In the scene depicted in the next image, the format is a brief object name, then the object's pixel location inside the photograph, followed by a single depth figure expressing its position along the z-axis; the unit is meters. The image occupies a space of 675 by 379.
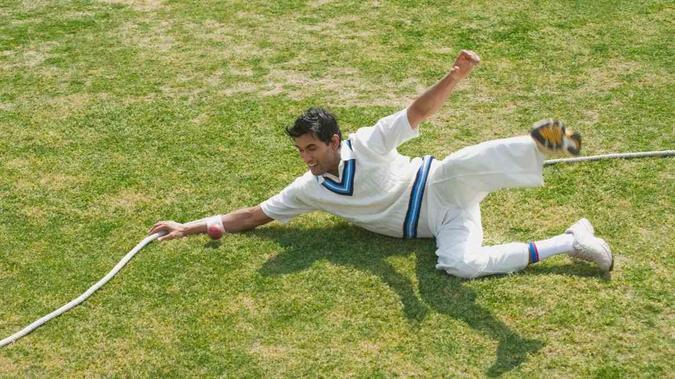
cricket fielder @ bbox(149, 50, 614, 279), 9.20
